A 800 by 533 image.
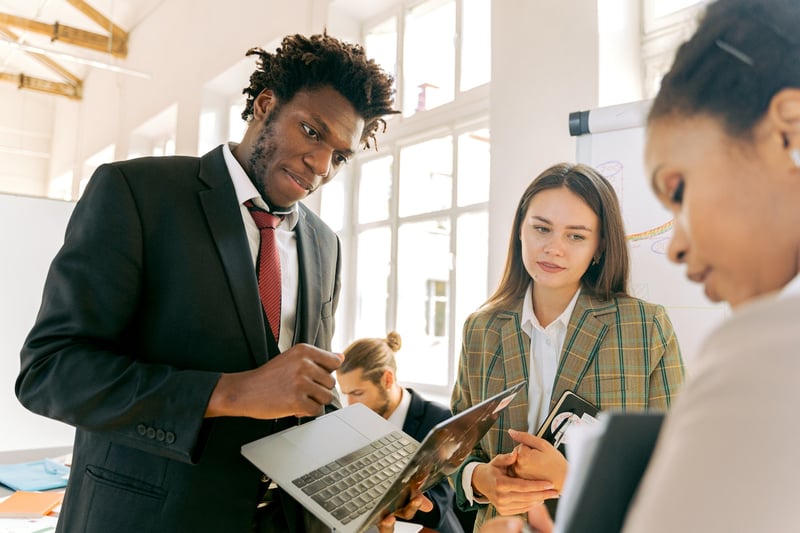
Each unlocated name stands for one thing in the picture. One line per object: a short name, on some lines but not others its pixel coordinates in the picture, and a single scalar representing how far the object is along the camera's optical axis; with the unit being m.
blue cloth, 2.22
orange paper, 1.90
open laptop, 0.82
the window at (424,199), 3.46
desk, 2.71
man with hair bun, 2.48
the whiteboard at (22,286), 2.96
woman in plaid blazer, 1.36
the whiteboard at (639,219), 1.76
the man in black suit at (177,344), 0.95
